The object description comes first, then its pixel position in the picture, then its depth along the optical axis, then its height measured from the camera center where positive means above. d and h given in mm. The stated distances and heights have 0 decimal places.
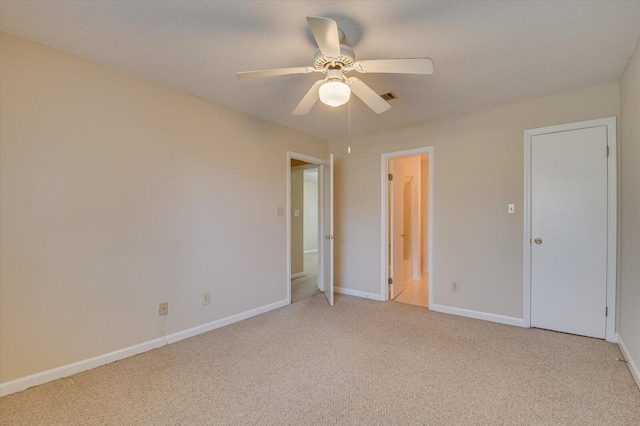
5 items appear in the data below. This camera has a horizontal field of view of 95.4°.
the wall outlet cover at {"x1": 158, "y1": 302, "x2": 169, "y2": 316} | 2623 -891
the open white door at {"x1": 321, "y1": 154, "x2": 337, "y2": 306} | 3812 -315
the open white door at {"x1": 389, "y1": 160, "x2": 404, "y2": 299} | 4109 -276
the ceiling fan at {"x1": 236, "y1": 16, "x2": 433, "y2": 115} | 1619 +857
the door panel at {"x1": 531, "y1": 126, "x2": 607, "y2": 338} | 2654 -223
